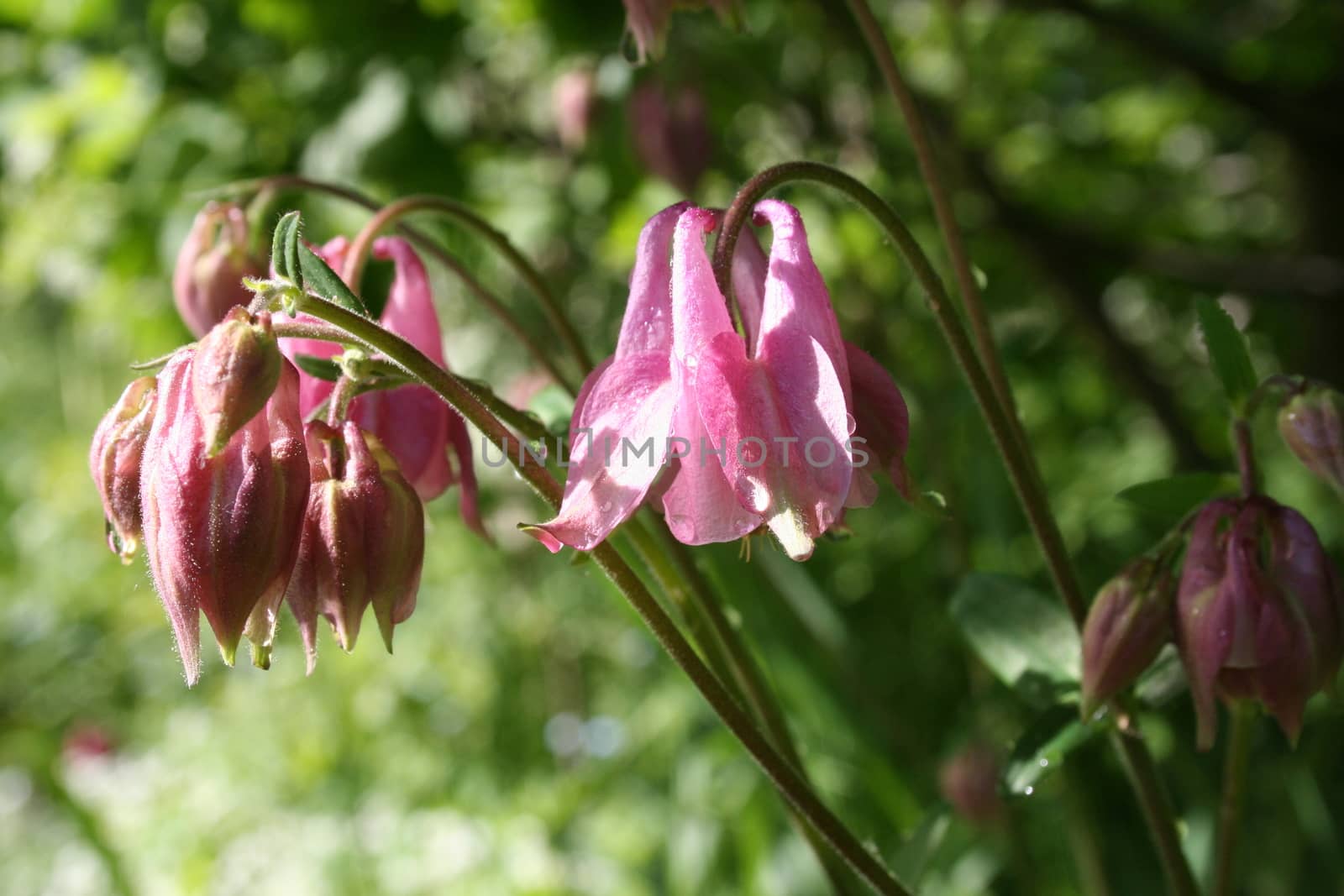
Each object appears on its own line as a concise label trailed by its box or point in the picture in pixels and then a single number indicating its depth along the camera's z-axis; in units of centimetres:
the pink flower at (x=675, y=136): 49
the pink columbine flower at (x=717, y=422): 21
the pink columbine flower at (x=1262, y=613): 24
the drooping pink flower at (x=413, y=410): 24
